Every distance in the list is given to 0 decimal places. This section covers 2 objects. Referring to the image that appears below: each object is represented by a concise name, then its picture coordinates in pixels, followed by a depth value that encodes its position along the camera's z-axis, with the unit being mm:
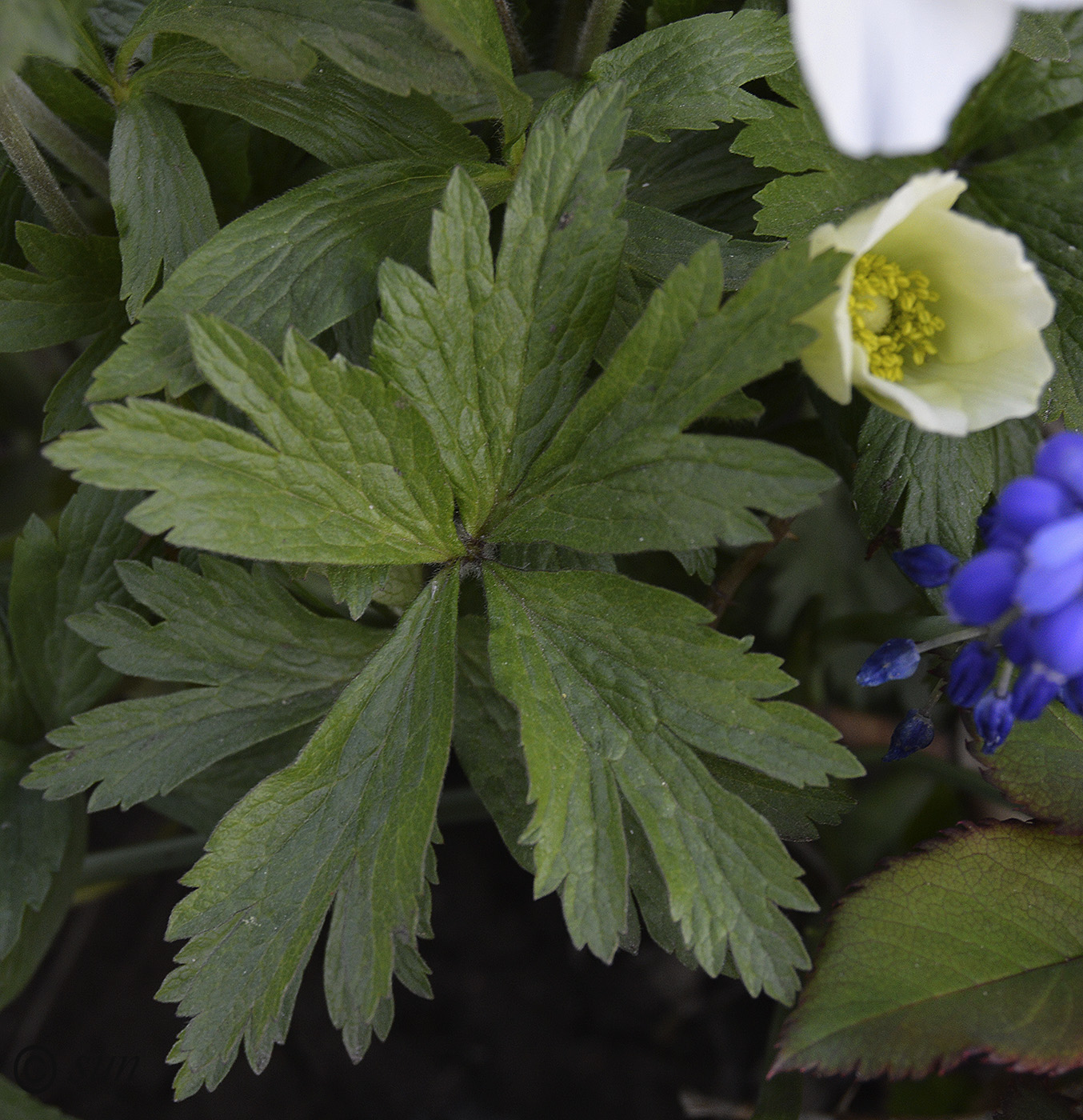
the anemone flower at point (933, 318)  286
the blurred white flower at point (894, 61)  271
